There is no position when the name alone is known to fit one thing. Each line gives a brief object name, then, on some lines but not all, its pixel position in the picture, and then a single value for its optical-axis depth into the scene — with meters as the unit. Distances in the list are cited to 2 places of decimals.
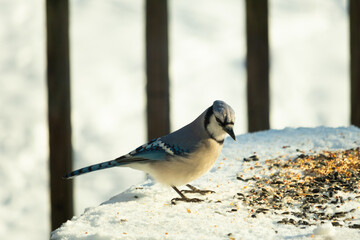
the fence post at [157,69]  8.85
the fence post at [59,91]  9.19
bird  6.62
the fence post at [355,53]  9.32
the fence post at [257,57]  9.05
